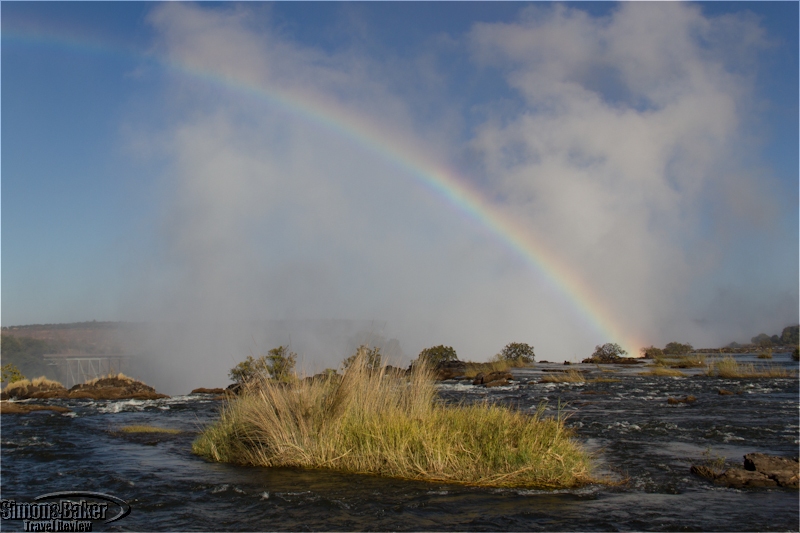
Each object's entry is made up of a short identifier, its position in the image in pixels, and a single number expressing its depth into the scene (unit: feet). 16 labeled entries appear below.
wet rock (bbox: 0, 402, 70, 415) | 66.39
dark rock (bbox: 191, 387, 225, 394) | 94.86
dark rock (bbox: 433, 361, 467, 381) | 117.27
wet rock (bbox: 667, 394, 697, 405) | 61.93
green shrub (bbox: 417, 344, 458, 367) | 140.77
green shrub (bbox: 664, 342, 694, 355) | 268.62
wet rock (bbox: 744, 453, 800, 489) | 27.48
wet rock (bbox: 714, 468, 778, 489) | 27.58
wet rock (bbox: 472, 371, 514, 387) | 95.89
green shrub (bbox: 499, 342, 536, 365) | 179.12
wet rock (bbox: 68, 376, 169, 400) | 88.28
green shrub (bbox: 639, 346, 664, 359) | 226.38
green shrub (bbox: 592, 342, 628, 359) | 191.93
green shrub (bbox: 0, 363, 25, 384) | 100.88
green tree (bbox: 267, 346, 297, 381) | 81.73
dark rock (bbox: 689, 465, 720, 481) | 28.89
